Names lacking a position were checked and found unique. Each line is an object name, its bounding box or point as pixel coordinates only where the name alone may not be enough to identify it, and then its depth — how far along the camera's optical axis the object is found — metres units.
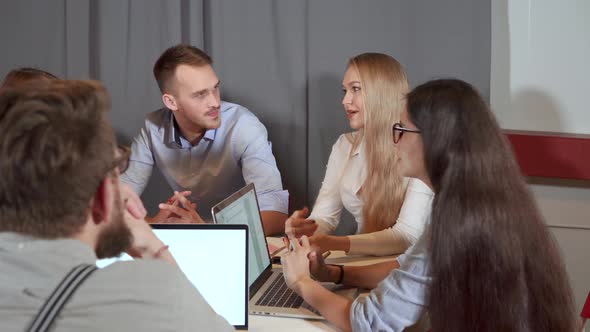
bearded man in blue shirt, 2.88
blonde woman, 2.29
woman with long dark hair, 1.49
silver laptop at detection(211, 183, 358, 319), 1.77
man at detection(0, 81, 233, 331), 0.86
